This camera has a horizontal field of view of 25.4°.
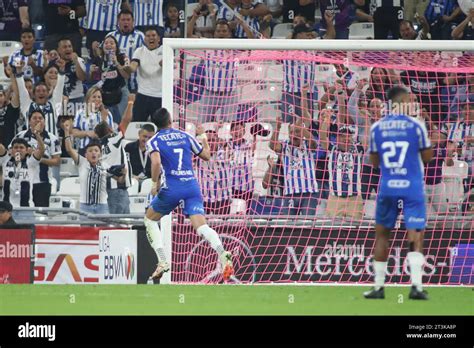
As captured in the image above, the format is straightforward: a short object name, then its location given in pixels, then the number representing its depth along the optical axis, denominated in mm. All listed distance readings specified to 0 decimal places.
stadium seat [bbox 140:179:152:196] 18578
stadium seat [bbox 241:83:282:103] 16594
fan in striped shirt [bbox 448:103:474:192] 16172
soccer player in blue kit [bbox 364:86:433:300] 10203
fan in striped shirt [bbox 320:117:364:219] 15609
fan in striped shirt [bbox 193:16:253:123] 15898
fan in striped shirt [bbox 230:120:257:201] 15844
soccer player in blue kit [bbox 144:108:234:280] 13008
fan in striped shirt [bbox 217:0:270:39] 20359
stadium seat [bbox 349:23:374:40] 20047
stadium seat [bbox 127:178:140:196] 18531
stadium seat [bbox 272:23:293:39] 20484
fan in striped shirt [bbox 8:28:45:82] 20516
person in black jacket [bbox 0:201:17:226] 16688
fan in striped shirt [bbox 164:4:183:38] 20406
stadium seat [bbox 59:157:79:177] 19688
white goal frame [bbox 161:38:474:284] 14344
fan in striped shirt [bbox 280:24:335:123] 17141
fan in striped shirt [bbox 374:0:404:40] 19984
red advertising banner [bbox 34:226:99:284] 15945
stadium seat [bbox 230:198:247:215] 15732
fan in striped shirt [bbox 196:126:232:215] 15766
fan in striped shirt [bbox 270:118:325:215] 16125
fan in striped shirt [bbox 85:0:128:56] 20906
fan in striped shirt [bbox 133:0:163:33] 20688
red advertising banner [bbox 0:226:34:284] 15633
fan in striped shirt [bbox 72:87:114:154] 19000
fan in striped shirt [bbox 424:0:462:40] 19656
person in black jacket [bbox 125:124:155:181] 18828
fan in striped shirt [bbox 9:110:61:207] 18906
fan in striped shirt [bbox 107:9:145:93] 20312
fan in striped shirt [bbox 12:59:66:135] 19875
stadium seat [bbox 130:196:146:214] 18250
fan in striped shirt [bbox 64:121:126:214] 17797
